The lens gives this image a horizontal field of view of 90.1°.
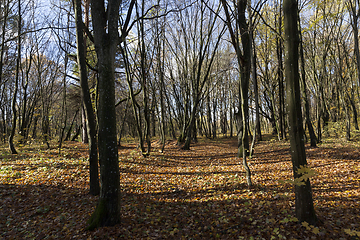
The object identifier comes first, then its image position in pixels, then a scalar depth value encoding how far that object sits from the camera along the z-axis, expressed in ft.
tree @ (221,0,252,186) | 25.76
